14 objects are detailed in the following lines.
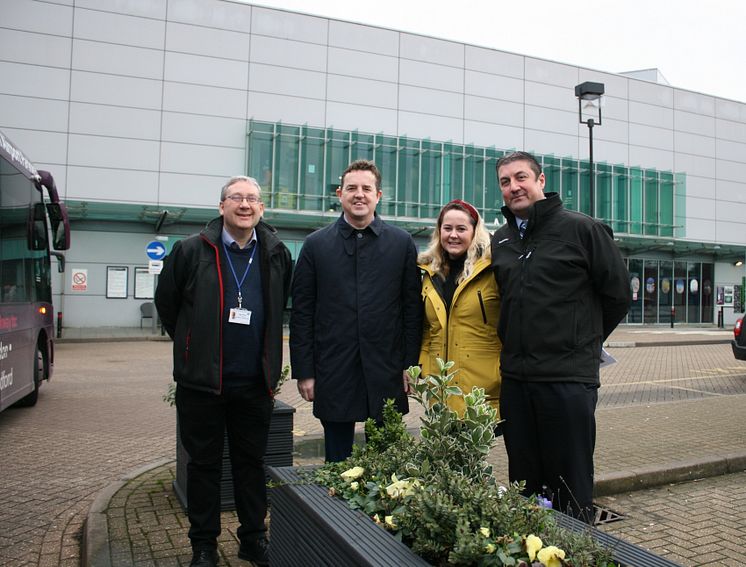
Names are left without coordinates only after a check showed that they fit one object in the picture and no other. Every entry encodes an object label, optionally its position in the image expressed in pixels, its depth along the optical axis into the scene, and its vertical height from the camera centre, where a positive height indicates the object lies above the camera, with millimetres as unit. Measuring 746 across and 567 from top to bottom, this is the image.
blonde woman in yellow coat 3545 +25
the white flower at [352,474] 2635 -675
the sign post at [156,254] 20766 +1549
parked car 12430 -504
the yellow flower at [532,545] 1859 -674
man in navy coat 3637 -52
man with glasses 3523 -257
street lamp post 16906 +5772
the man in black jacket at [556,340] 3170 -138
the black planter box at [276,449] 4527 -1018
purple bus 7469 +328
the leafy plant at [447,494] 1885 -642
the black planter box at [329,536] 1958 -739
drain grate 4566 -1452
